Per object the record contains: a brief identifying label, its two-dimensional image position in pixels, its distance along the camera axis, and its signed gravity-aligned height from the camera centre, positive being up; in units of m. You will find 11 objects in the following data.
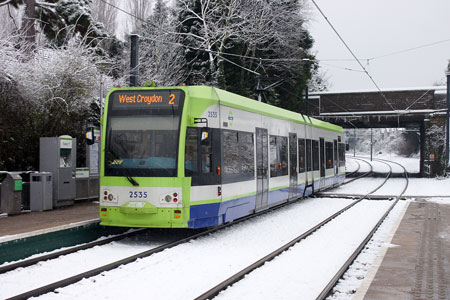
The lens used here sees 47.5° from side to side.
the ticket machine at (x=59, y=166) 14.14 -0.06
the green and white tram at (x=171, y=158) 9.96 +0.10
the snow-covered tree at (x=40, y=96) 15.88 +2.46
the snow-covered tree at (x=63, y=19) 22.93 +6.65
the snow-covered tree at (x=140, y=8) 46.00 +14.10
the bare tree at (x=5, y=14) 37.75 +11.92
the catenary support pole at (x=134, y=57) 14.55 +3.07
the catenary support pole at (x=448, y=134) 32.62 +1.80
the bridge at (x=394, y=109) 37.06 +4.19
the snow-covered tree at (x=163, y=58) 34.34 +7.47
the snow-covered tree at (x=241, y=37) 32.66 +8.35
